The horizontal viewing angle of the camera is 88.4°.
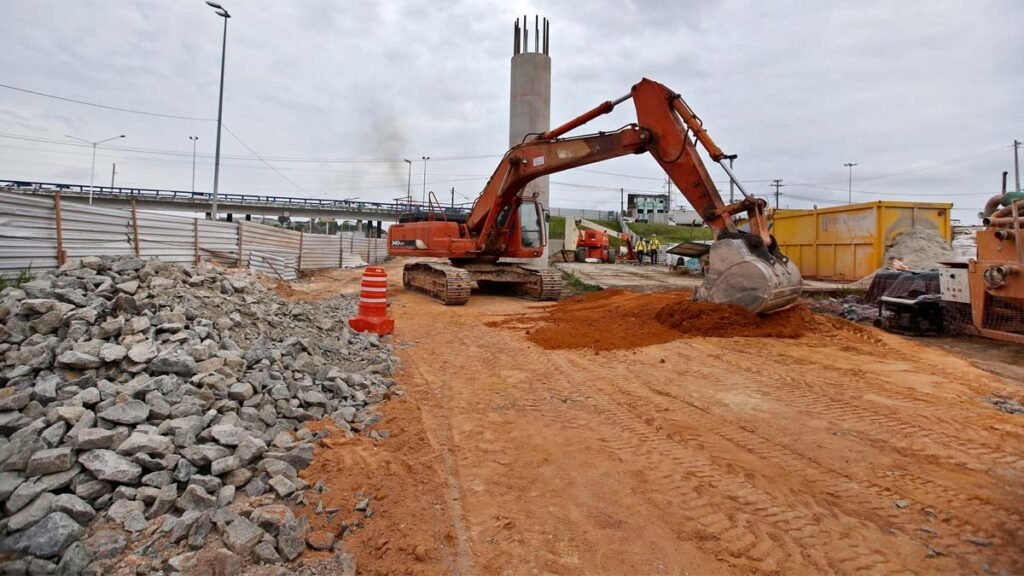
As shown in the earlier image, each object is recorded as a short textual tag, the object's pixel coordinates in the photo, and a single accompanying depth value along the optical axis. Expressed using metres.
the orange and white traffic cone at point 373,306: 7.93
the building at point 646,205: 98.25
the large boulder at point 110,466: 3.21
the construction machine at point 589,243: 35.72
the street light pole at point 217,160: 19.55
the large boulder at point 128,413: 3.67
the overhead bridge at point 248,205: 53.75
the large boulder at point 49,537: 2.82
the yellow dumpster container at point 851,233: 14.55
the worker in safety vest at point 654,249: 35.44
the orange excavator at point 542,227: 8.18
